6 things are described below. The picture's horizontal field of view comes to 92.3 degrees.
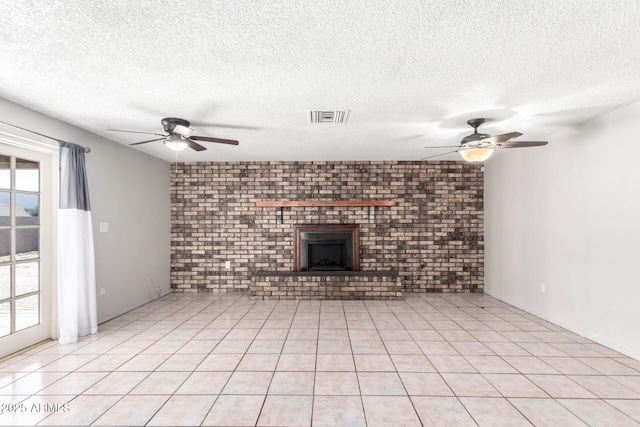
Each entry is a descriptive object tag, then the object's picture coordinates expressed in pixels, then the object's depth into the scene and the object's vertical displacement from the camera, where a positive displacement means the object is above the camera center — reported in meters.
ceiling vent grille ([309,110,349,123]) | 3.17 +1.05
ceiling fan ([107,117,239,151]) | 3.20 +0.86
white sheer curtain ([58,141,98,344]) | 3.31 -0.40
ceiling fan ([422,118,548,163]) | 3.26 +0.74
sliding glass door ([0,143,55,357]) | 2.98 -0.31
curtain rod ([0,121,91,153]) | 2.84 +0.85
